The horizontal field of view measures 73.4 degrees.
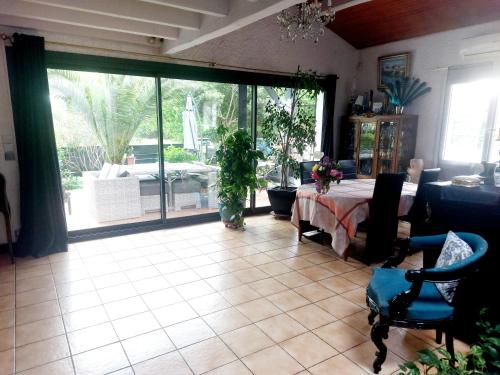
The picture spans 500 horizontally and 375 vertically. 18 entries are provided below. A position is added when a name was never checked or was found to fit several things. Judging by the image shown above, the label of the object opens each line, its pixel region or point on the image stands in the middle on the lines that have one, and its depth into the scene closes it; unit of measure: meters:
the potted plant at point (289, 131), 5.04
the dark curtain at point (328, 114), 5.73
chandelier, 3.27
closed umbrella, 4.86
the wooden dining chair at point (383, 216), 3.38
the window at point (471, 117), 4.37
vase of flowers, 3.68
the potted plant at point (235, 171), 4.54
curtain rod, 3.70
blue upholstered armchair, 1.88
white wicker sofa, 4.59
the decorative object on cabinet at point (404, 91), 5.13
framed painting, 5.23
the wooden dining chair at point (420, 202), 3.13
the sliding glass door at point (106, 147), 4.20
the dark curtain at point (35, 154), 3.45
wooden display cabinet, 5.20
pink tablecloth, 3.46
